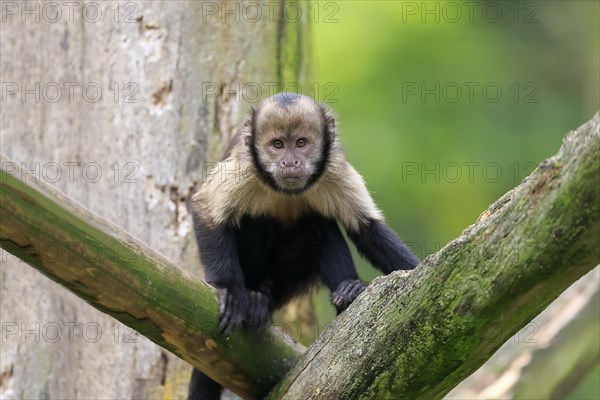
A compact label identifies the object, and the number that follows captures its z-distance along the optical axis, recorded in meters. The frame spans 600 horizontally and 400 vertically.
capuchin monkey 12.35
